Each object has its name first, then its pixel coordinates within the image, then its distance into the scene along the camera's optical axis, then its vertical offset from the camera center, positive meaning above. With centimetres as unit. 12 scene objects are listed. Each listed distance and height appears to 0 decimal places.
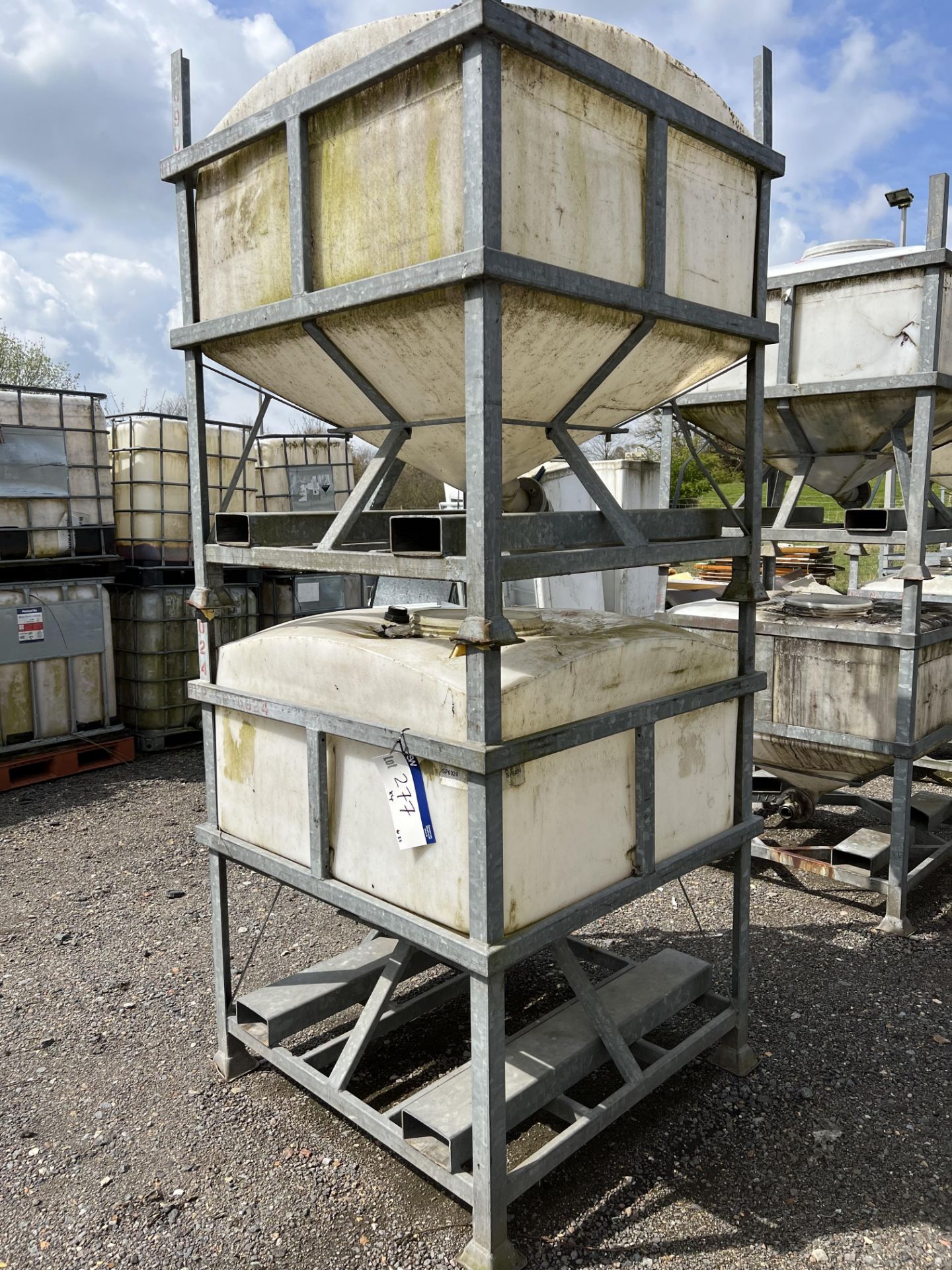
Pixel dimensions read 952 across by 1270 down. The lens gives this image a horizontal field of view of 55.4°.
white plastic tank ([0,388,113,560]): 708 +39
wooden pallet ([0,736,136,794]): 717 -196
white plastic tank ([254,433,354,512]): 894 +50
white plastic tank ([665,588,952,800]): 490 -92
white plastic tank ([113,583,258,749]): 806 -120
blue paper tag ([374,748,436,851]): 262 -81
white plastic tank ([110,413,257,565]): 806 +34
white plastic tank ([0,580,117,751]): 711 -112
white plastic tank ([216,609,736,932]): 258 -77
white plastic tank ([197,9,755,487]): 235 +86
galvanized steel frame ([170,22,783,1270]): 226 -11
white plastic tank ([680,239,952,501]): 470 +87
